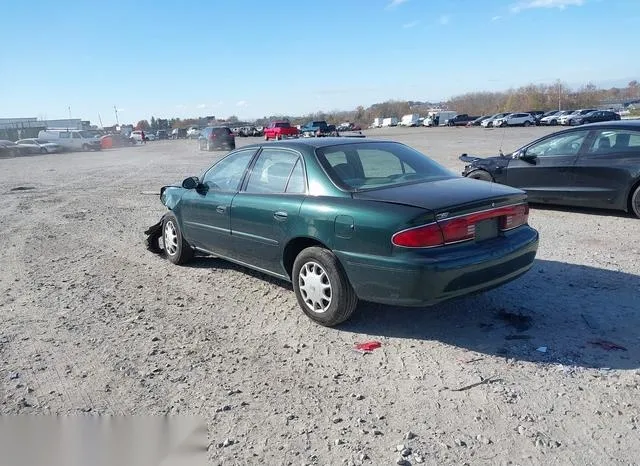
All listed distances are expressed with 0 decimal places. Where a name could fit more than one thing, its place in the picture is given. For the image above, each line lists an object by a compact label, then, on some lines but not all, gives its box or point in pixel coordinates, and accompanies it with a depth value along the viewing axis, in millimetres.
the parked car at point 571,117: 54531
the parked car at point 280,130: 48381
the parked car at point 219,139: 37816
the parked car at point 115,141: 57719
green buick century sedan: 3943
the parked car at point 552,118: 58594
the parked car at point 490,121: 64056
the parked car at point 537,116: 61800
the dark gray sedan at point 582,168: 8188
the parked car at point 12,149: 44688
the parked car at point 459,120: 74250
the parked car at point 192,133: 78312
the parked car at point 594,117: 51247
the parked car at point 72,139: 50094
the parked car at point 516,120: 60375
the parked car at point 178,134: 89350
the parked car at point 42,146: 46844
